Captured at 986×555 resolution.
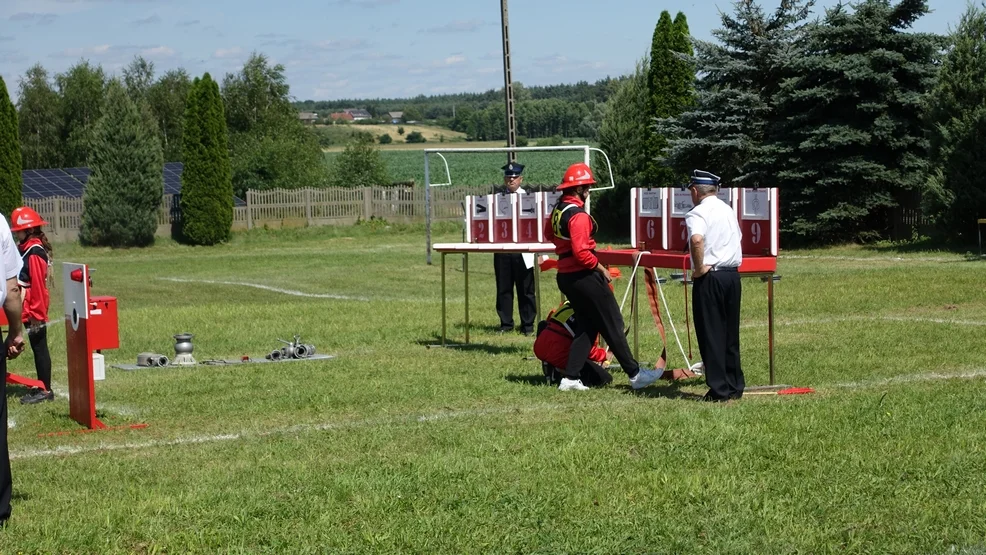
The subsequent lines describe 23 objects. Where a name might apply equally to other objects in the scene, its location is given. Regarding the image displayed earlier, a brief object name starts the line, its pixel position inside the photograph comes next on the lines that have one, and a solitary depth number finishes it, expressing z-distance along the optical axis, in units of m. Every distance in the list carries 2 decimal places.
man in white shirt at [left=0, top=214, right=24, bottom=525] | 6.59
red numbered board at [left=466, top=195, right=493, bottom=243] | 14.89
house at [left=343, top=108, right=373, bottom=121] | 170.91
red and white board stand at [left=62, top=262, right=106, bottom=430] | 9.66
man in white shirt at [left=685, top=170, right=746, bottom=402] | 9.73
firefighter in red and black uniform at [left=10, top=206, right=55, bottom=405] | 11.32
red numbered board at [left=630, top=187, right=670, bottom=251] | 11.18
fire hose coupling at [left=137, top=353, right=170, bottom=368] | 14.16
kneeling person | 10.95
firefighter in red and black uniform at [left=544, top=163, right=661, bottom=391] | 10.81
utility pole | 29.80
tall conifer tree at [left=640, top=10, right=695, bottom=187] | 40.50
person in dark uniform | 16.05
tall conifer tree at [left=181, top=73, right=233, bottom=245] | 43.75
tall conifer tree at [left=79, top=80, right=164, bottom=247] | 42.78
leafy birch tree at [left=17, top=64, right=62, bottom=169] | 66.25
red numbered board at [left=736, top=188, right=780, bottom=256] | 10.38
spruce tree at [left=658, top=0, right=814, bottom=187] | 35.69
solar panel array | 46.81
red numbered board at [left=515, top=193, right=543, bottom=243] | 14.30
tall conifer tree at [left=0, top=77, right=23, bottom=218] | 41.34
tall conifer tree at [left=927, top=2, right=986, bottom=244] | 28.44
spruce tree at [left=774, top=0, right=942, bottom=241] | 32.56
